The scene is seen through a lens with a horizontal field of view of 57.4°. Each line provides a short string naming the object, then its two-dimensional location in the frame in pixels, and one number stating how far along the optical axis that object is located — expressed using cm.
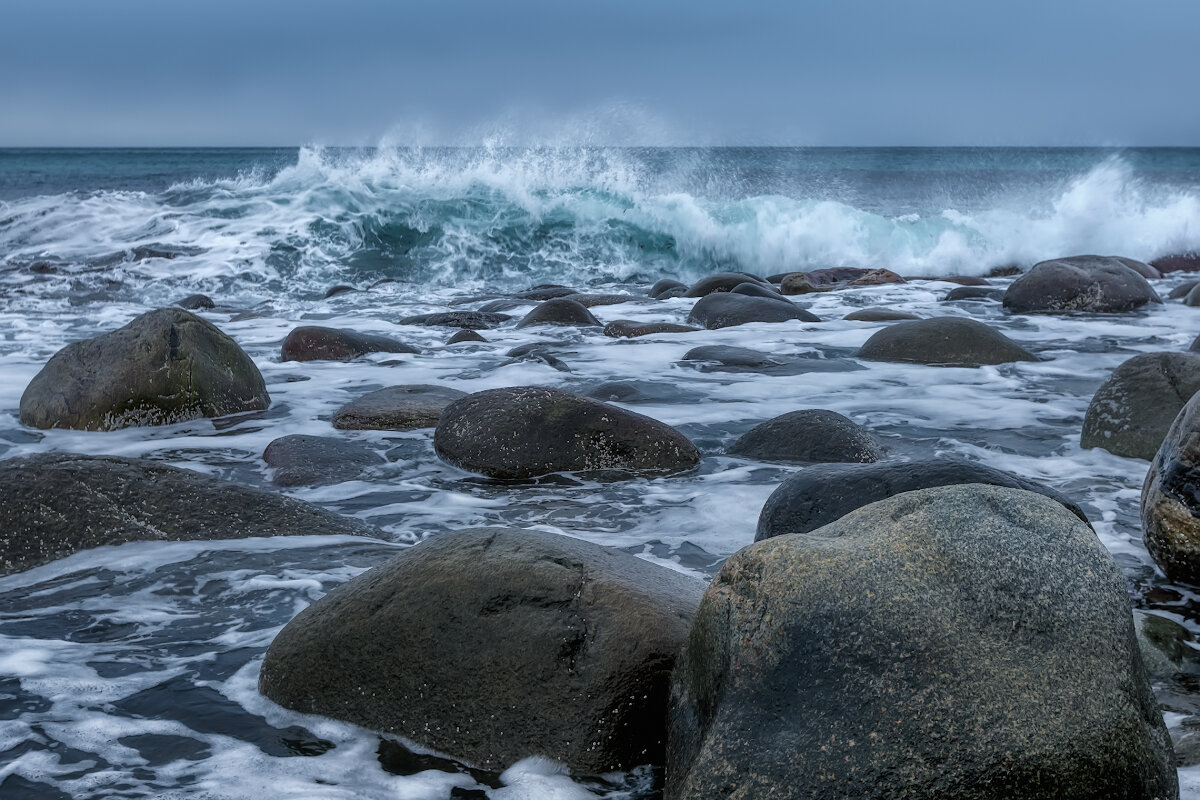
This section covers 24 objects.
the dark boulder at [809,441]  445
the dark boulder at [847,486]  311
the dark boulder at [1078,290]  966
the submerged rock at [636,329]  824
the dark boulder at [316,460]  434
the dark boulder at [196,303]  1127
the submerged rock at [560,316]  902
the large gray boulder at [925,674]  181
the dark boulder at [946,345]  675
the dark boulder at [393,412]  513
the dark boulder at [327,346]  721
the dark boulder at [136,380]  520
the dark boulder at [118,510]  333
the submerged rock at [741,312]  892
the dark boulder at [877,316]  896
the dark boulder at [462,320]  905
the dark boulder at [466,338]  808
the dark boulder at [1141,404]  447
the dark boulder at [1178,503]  308
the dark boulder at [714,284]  1113
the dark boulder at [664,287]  1194
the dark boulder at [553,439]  438
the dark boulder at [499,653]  221
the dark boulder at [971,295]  1116
